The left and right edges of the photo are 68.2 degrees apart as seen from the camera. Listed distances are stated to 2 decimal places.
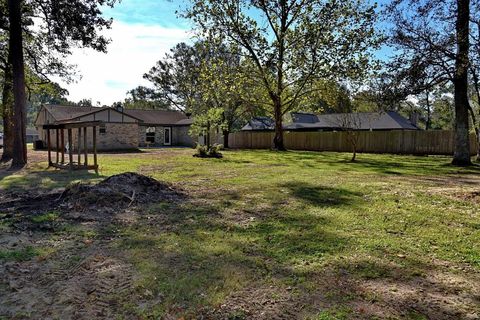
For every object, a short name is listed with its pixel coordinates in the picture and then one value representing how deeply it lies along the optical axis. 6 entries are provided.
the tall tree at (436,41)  9.37
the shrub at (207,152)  19.06
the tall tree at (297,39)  21.58
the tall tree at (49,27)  13.19
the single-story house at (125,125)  26.08
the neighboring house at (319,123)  30.72
